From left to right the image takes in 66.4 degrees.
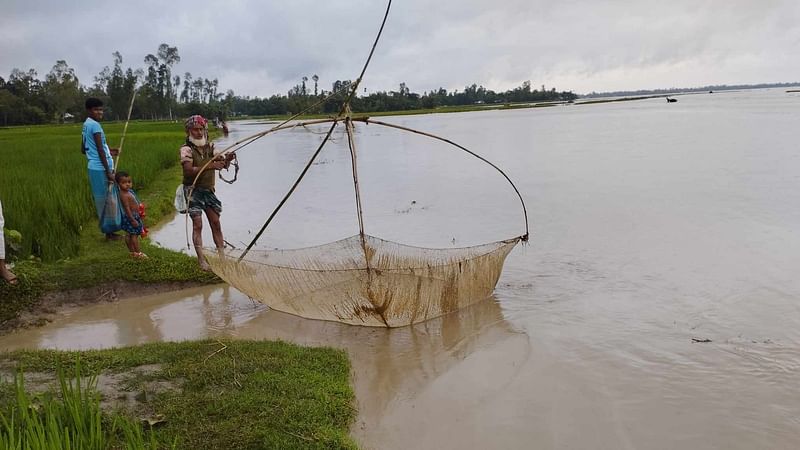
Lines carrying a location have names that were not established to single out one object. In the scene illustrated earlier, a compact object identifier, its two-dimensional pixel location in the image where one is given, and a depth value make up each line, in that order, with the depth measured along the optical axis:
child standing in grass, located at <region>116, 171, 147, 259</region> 4.92
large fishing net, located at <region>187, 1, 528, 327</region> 3.73
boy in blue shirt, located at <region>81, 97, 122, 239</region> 4.82
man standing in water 4.46
